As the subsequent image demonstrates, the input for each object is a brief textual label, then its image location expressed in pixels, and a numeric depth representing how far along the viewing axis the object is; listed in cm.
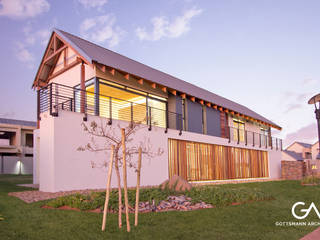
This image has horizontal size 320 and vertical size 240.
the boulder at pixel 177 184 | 931
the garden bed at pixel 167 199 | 707
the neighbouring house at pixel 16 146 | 3120
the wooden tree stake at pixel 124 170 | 493
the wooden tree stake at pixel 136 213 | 528
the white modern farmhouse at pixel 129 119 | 1062
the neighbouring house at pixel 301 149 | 5298
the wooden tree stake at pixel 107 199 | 493
